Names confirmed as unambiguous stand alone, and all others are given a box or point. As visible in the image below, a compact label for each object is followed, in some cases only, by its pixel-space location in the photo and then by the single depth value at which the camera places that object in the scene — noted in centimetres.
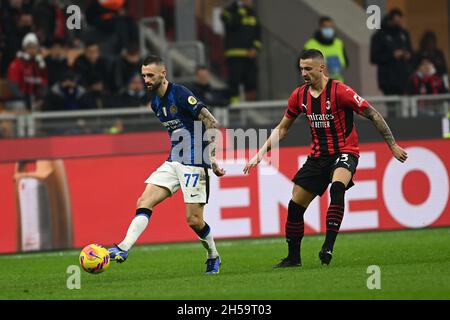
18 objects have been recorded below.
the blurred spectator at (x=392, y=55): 2038
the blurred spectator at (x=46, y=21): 2125
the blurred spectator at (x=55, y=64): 1987
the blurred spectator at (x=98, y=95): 2002
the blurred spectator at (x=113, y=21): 2131
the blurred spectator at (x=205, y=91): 1967
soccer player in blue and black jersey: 1135
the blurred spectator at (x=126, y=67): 2020
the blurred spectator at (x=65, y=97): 1958
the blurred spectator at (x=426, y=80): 2088
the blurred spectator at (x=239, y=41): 2060
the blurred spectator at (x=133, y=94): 1997
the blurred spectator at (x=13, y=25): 2003
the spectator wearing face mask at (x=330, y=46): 2016
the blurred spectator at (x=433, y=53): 2133
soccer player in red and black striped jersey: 1164
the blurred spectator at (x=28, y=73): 1920
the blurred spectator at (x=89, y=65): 1994
